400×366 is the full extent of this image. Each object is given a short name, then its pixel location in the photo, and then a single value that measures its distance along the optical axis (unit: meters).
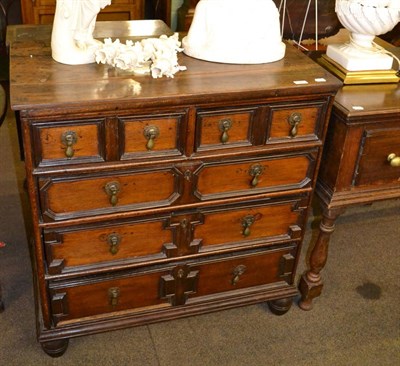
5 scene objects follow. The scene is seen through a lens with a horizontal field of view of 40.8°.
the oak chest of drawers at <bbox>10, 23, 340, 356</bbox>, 1.39
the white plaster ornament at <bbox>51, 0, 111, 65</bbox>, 1.44
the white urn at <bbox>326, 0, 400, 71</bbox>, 1.65
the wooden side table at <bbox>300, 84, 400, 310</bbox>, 1.62
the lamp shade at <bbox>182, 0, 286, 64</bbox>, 1.54
